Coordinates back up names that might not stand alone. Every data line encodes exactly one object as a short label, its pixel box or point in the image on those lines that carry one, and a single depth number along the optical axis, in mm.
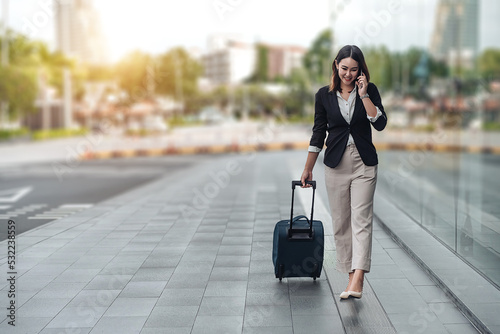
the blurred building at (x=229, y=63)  175500
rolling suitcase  5324
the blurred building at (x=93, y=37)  185250
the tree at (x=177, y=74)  76188
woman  4875
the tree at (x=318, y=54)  70375
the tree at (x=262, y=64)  124938
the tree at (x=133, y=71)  69438
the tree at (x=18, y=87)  36812
